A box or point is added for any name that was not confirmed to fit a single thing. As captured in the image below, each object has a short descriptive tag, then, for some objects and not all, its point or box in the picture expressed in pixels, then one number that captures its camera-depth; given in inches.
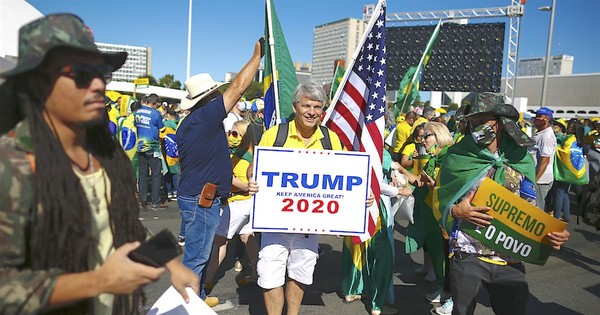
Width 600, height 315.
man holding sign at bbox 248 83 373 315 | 142.9
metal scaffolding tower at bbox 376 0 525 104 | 883.4
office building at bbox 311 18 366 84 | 5507.9
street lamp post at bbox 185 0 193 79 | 969.5
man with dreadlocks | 51.6
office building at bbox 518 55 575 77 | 6451.8
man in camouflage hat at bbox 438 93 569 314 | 120.7
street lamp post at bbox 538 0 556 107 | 800.9
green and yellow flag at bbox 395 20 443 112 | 286.5
